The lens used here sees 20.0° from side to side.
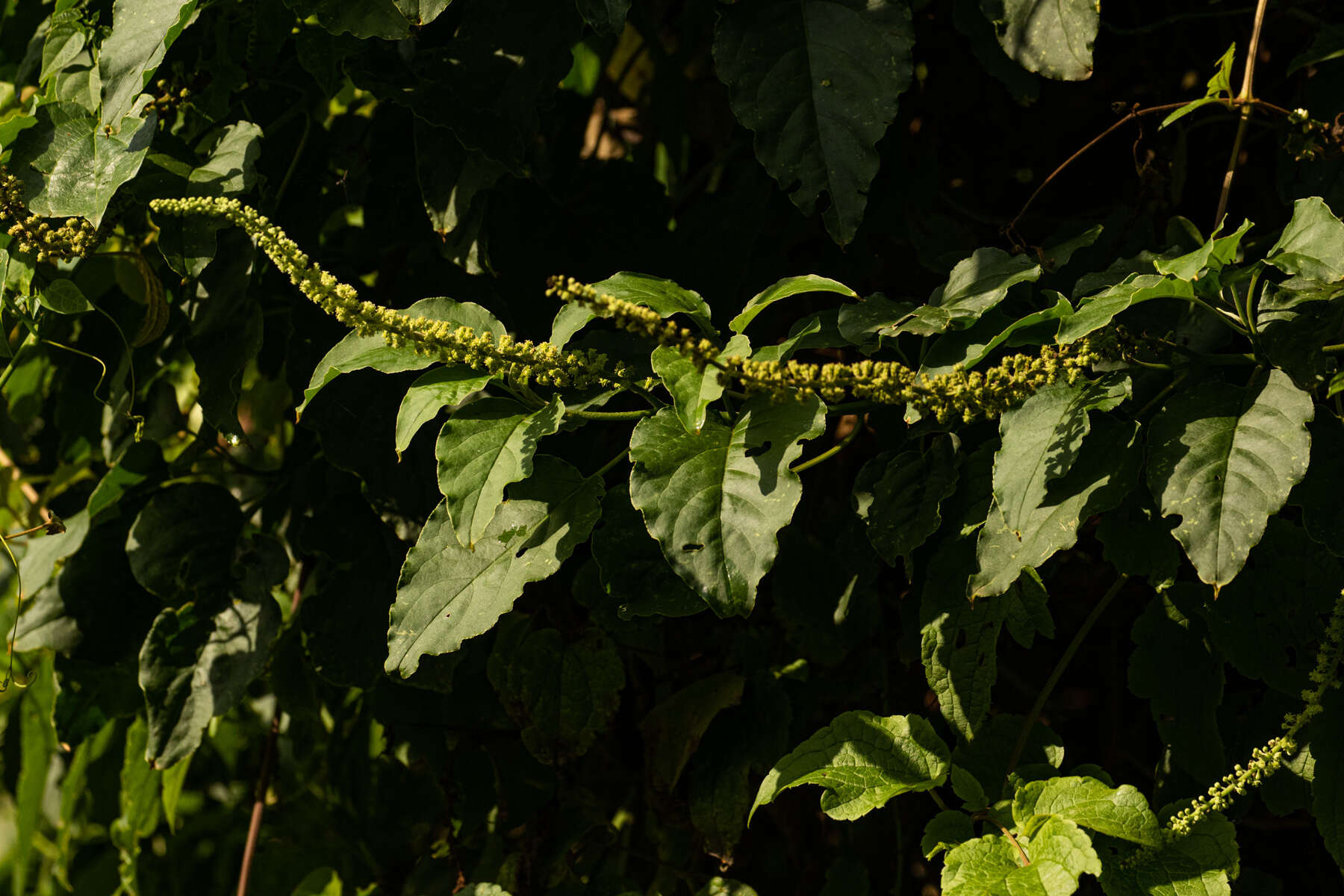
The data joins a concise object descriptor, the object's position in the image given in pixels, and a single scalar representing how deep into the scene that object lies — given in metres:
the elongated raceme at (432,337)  1.21
